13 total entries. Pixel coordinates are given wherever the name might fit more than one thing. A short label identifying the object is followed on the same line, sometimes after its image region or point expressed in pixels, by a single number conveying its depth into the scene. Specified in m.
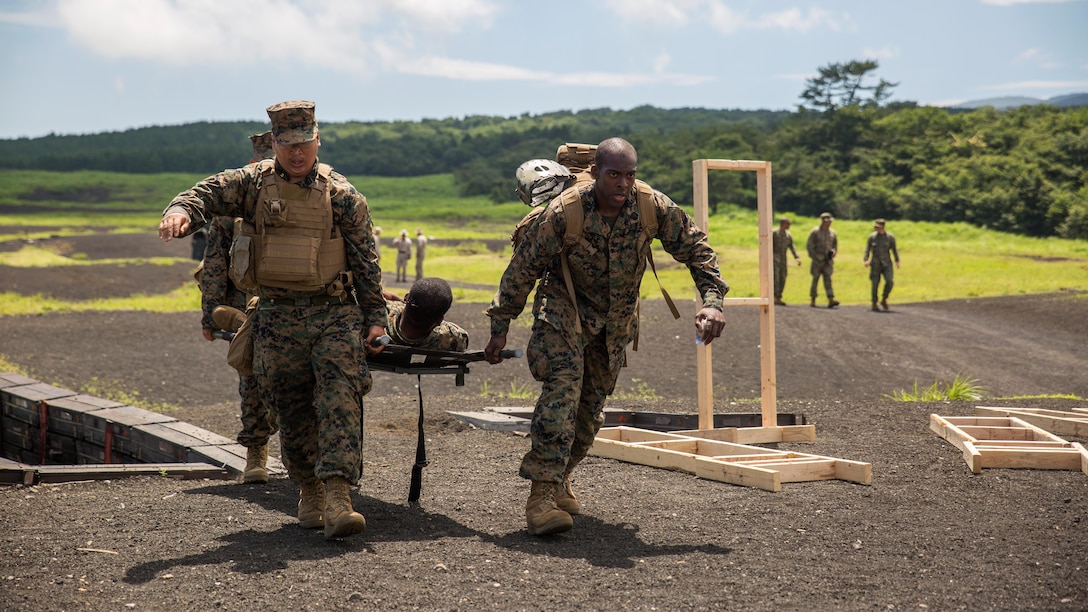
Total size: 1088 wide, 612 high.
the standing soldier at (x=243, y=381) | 7.77
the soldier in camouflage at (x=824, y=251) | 25.80
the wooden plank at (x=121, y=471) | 7.83
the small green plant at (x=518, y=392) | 13.05
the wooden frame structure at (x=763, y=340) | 9.32
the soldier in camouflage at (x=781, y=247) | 25.98
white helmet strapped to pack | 7.00
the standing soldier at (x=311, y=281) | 6.01
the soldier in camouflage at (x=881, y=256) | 25.36
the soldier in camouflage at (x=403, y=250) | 34.94
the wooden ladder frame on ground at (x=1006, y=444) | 8.11
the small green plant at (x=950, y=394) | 12.34
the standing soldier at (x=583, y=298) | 6.20
